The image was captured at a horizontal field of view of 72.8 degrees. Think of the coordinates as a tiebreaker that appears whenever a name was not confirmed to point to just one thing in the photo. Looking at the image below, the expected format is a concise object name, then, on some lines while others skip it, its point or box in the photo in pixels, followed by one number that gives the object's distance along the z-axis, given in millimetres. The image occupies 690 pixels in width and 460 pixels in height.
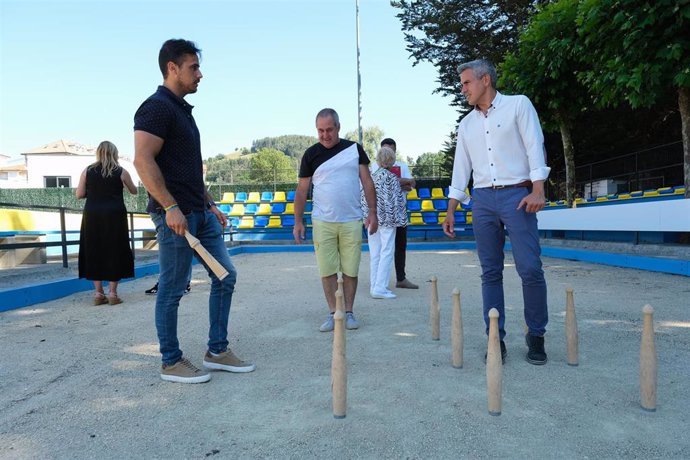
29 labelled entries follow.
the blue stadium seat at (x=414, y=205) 19266
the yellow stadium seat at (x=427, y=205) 18812
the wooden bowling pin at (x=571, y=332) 3096
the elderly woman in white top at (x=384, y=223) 5902
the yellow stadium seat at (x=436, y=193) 19844
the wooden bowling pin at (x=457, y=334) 3049
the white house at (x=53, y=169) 47094
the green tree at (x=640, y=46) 7723
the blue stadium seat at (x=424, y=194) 20066
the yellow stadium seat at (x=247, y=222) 18656
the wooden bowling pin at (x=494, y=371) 2340
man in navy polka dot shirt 2842
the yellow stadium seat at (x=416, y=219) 18422
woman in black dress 5379
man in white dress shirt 3230
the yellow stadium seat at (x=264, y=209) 19375
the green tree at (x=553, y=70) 11328
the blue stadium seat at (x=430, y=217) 18641
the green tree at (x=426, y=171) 35775
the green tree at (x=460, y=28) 19703
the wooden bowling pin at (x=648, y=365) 2354
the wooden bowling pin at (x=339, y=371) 2336
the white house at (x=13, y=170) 64562
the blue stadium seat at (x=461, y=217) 18331
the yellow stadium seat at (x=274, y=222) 18484
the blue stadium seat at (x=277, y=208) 19500
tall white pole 31283
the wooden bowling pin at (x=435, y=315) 3791
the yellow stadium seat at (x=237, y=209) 19416
